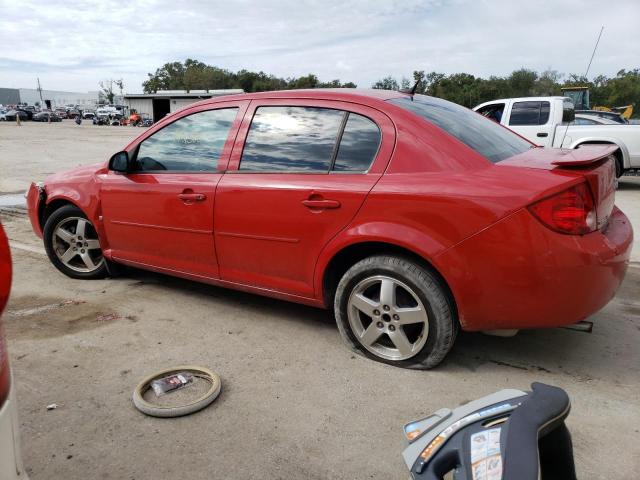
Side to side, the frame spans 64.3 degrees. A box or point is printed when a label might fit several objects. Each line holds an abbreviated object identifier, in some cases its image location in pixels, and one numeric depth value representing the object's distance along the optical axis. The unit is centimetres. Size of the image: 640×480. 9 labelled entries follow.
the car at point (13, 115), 5769
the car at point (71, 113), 7386
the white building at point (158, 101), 6006
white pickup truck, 999
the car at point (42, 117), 5878
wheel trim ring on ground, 261
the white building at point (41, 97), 11922
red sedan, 261
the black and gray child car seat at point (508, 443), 120
